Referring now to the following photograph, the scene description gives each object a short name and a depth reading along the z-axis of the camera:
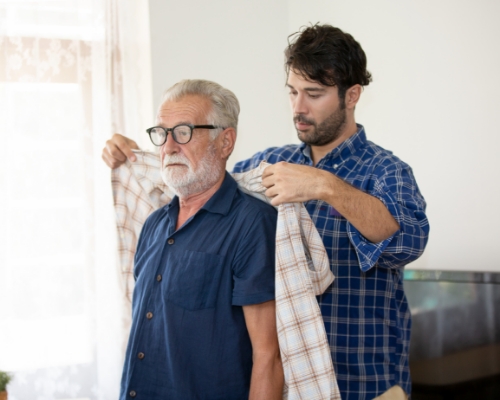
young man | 1.56
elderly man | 1.47
